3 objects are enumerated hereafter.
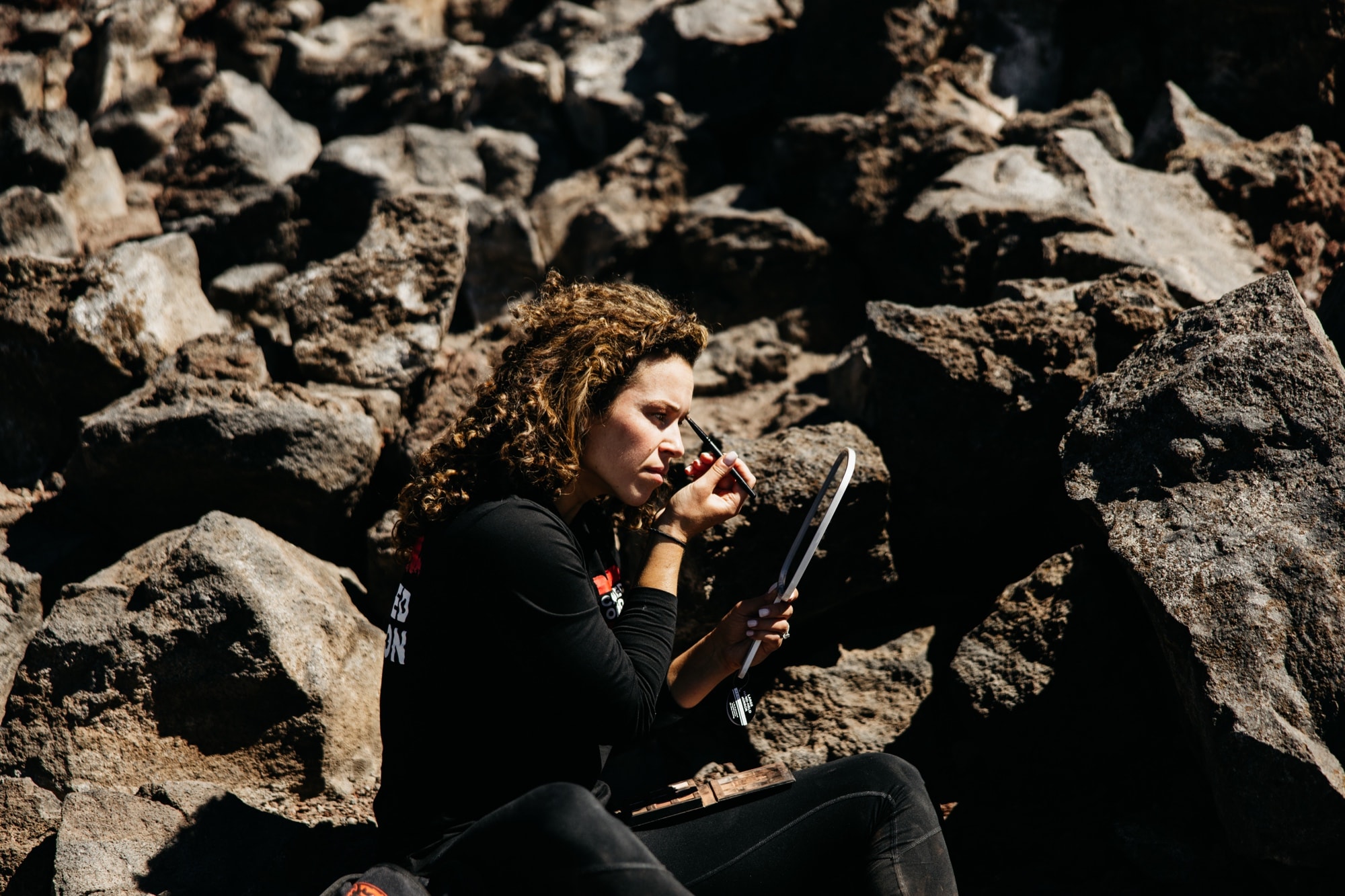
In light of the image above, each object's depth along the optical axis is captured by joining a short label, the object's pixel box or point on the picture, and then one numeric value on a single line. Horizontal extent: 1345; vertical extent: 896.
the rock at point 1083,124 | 5.34
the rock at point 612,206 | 5.48
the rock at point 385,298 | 4.50
